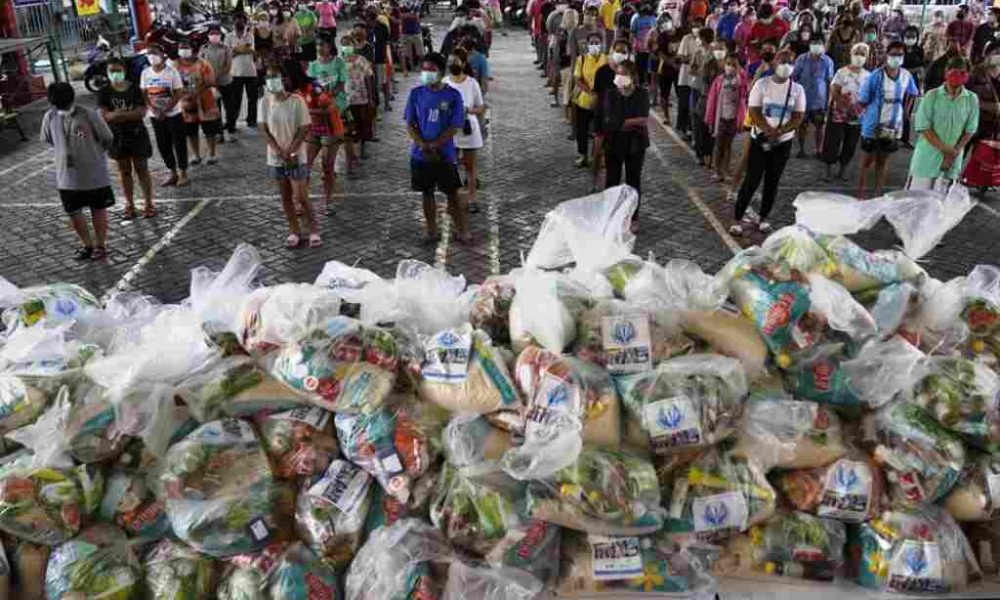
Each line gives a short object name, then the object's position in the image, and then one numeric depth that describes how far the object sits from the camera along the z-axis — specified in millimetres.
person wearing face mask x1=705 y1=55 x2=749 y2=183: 8383
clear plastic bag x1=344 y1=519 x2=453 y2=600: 2504
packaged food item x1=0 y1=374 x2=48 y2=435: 2635
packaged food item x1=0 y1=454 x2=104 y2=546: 2459
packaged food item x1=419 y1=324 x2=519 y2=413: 2695
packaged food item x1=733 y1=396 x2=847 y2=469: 2695
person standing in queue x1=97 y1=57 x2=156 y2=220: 7551
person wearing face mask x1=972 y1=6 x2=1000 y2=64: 12484
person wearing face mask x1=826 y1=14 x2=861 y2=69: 10711
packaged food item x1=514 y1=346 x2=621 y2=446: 2604
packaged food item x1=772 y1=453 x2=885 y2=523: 2680
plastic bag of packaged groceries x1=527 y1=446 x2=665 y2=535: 2525
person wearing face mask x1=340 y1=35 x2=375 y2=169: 9547
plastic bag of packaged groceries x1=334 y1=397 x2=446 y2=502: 2617
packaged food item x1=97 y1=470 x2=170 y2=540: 2611
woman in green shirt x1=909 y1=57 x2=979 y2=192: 6578
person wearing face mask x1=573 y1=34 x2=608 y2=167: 8719
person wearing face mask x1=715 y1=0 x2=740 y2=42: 13110
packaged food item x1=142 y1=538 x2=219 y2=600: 2488
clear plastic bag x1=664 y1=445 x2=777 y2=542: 2641
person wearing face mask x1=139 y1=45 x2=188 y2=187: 8445
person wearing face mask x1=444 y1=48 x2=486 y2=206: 7742
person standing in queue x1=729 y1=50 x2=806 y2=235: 6898
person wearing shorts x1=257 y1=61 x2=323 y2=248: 6766
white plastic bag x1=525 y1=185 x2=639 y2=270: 3240
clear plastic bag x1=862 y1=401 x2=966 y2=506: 2639
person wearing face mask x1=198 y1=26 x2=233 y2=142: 10555
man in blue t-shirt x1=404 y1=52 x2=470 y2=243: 6893
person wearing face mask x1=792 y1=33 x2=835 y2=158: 8836
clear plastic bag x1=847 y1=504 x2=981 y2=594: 2590
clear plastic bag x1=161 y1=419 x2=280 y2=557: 2500
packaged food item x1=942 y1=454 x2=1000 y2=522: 2646
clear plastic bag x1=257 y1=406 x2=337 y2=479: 2670
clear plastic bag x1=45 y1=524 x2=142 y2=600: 2428
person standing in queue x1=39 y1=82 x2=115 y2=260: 6496
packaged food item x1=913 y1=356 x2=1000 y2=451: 2652
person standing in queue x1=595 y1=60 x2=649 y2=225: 6916
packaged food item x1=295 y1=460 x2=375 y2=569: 2584
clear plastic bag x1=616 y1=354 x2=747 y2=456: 2619
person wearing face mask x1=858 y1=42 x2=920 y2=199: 7441
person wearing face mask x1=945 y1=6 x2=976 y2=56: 12922
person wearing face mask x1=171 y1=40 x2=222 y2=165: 9367
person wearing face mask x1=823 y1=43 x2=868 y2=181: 8289
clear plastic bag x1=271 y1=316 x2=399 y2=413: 2668
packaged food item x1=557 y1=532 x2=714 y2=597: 2604
